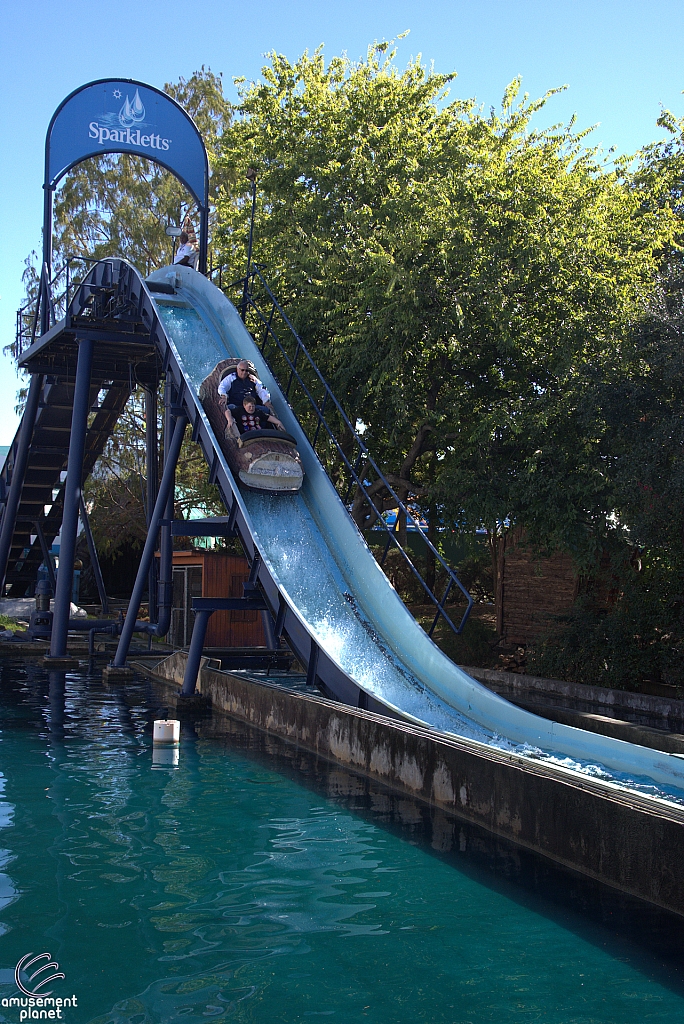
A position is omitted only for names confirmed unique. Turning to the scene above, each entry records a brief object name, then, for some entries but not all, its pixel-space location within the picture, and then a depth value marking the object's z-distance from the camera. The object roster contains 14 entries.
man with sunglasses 13.76
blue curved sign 18.19
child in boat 13.48
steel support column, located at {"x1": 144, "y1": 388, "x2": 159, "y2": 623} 19.11
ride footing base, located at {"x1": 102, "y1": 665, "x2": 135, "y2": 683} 15.39
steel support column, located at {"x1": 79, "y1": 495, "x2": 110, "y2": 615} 18.72
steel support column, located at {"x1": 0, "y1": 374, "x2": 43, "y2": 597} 18.78
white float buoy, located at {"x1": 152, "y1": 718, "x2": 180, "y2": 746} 10.24
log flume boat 12.84
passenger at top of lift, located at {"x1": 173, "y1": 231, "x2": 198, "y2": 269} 19.08
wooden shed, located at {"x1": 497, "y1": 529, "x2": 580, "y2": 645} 19.50
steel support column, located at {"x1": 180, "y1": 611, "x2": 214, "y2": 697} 12.63
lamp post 15.35
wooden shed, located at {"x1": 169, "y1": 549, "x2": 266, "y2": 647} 19.33
